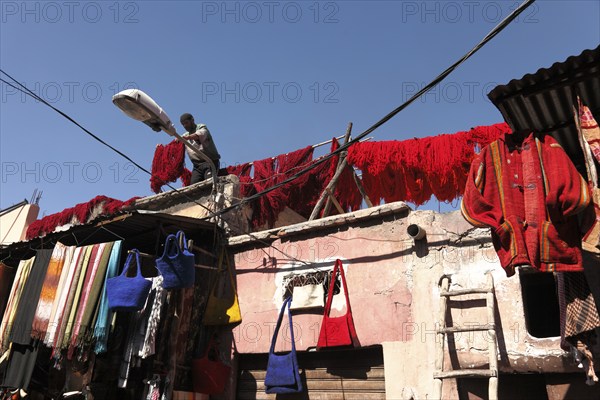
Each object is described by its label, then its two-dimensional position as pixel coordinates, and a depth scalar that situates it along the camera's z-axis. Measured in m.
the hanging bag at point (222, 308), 6.98
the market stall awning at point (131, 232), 6.91
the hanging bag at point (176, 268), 6.19
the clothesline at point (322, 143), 8.51
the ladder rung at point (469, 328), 4.92
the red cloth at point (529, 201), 3.85
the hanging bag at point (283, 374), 6.13
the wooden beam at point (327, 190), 7.75
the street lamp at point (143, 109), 5.79
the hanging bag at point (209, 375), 6.63
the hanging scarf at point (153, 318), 6.32
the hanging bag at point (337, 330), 5.92
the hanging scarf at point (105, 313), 6.29
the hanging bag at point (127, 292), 6.17
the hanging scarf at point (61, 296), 6.67
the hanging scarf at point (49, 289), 6.91
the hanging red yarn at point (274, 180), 8.51
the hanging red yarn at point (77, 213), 10.55
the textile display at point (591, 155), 3.76
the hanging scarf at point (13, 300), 7.34
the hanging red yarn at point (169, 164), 9.68
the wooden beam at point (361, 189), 7.75
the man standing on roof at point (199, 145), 8.76
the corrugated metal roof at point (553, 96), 3.99
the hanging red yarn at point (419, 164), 7.11
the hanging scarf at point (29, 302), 7.05
